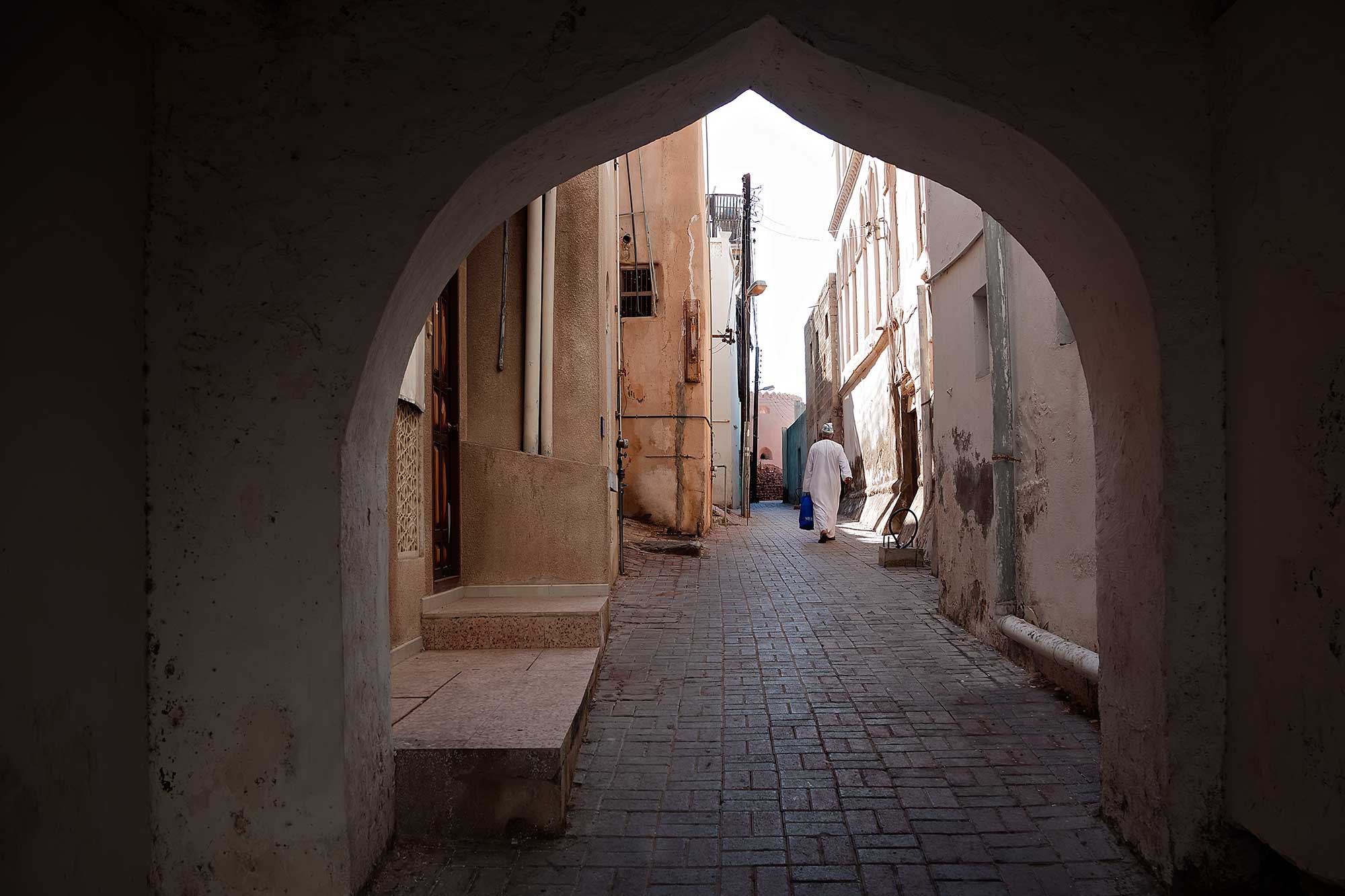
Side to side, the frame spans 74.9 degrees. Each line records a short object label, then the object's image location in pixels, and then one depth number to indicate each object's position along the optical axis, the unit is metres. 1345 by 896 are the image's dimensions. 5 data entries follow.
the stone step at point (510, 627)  5.21
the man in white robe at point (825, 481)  15.21
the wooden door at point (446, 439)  5.77
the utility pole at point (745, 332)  22.92
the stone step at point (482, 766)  3.21
